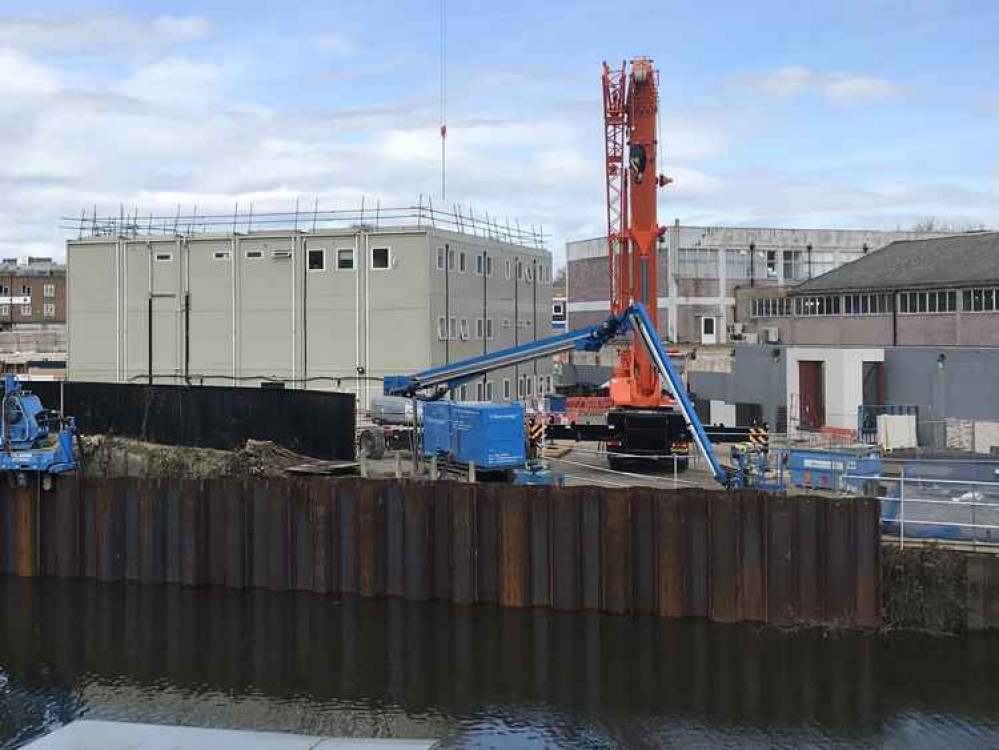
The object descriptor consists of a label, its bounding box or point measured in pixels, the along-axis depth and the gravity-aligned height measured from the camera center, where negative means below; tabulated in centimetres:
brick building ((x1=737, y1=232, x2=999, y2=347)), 3931 +298
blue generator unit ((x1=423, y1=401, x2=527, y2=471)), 2684 -153
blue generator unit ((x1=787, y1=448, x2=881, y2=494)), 2364 -211
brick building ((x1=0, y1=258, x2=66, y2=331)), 10144 +780
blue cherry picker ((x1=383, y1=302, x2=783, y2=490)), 2525 -4
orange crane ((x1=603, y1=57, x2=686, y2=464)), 3128 +448
